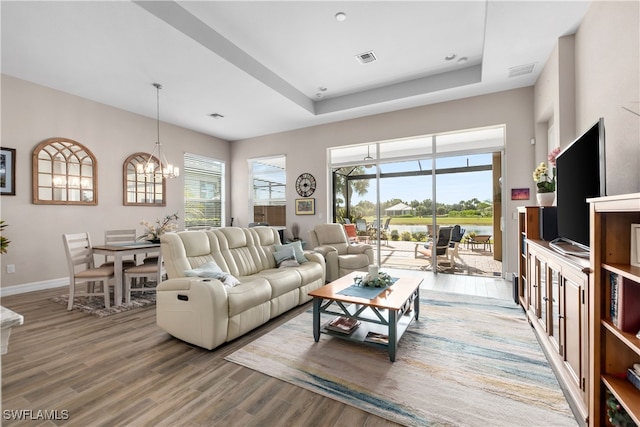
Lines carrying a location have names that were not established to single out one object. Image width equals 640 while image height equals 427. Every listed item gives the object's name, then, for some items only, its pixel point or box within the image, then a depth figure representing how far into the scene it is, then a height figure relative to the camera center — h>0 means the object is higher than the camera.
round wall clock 6.40 +0.65
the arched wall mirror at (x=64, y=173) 4.32 +0.65
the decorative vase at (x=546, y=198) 3.06 +0.15
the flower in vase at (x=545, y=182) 3.11 +0.36
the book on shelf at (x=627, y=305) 1.33 -0.44
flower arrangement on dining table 4.20 -0.25
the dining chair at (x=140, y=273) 3.71 -0.76
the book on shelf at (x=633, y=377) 1.33 -0.78
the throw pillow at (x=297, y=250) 3.97 -0.52
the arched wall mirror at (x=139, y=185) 5.36 +0.57
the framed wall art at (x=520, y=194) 4.52 +0.29
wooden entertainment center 1.33 -0.59
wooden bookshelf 1.42 -0.47
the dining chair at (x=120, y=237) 4.39 -0.35
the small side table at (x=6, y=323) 0.84 -0.32
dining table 3.56 -0.49
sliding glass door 4.98 +0.48
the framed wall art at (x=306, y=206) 6.39 +0.16
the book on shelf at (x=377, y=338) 2.39 -1.07
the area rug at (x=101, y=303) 3.42 -1.15
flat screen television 1.77 +0.19
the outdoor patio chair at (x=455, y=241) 5.15 -0.51
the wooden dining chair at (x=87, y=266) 3.51 -0.67
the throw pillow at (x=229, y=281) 2.83 -0.67
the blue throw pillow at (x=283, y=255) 3.92 -0.57
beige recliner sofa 2.47 -0.72
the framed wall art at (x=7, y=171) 3.97 +0.61
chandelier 4.31 +0.70
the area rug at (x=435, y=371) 1.74 -1.18
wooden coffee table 2.27 -0.83
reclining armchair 4.53 -0.62
